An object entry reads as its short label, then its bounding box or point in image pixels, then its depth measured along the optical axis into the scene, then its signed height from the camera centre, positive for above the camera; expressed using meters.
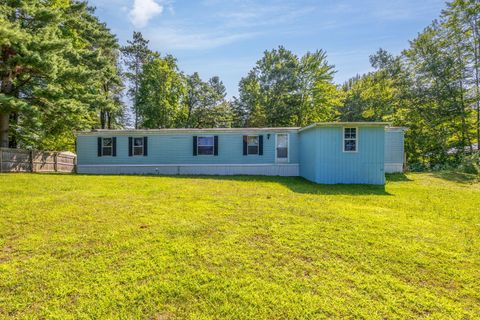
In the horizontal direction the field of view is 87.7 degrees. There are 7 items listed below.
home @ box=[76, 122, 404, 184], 13.05 +0.30
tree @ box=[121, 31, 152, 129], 25.05 +10.03
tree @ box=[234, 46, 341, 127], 25.11 +6.67
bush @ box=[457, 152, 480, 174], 12.41 -0.42
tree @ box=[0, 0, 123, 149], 11.70 +4.40
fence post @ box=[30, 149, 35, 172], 13.34 -0.19
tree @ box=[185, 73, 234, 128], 27.41 +5.66
